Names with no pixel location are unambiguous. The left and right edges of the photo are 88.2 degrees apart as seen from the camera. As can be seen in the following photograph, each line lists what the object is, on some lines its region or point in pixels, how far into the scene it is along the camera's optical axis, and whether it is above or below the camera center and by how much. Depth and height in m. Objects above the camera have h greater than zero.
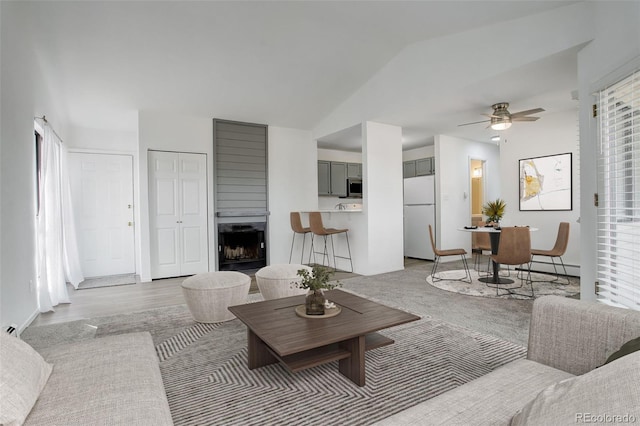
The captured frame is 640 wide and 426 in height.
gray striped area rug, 1.73 -1.05
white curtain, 3.77 -0.17
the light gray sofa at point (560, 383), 0.69 -0.54
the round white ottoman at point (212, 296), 3.10 -0.78
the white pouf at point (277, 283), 3.31 -0.71
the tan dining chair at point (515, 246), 3.98 -0.45
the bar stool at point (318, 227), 5.49 -0.25
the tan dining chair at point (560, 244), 4.38 -0.49
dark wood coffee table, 1.83 -0.70
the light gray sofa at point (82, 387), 1.07 -0.66
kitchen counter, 5.55 +0.01
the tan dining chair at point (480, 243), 5.48 -0.58
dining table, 4.47 -0.57
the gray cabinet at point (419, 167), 7.09 +0.97
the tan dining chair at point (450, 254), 4.72 -0.63
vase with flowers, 2.18 -0.51
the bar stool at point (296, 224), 5.90 -0.21
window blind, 2.32 +0.11
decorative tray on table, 2.17 -0.68
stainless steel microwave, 7.78 +0.57
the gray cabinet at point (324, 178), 7.40 +0.77
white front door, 5.89 +0.09
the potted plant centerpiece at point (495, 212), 4.69 -0.04
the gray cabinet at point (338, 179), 7.61 +0.76
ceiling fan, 4.53 +1.26
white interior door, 5.36 +0.02
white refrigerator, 6.78 -0.10
